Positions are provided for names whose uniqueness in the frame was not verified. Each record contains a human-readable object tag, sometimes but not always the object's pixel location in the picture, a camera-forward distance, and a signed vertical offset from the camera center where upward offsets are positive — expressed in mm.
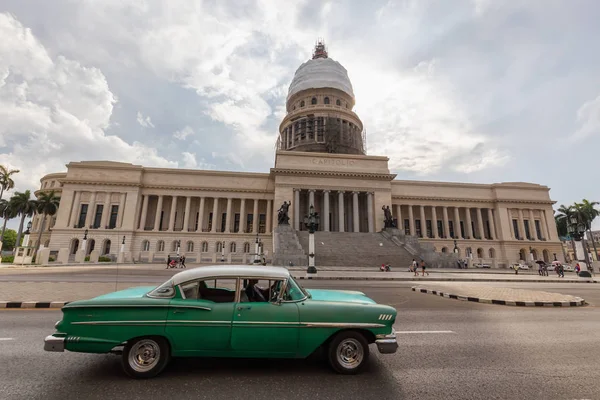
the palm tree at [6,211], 50969 +8320
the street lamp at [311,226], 22484 +3042
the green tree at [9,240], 86312 +5744
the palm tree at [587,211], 55531 +10643
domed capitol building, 45438 +9349
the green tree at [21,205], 50562 +9342
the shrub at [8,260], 31330 -94
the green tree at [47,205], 51172 +9550
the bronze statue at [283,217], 38562 +6019
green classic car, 3924 -842
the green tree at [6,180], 48781 +13066
